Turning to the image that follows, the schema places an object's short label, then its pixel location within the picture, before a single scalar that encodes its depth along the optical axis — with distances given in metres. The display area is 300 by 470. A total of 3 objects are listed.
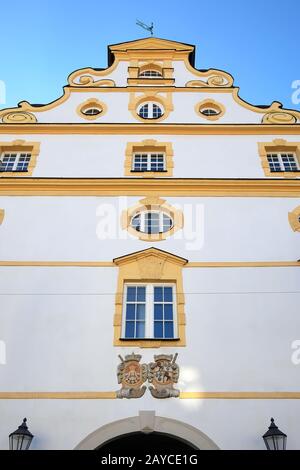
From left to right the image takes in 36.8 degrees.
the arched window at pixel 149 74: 17.16
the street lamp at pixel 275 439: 8.03
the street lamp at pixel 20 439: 8.02
